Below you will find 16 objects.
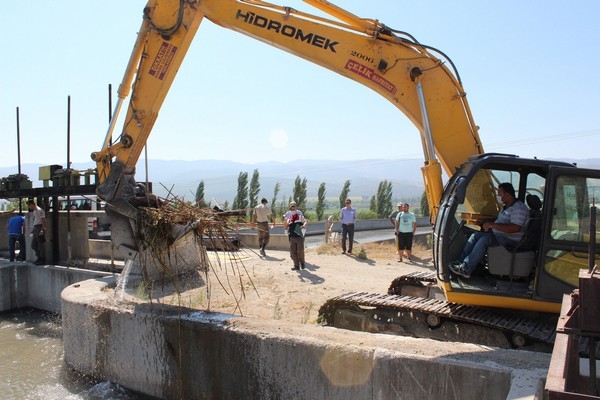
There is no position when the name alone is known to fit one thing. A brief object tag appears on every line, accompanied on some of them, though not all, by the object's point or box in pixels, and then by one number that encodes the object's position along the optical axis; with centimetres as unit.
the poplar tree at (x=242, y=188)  4809
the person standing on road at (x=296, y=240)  1184
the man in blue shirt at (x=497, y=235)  593
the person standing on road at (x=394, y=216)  1358
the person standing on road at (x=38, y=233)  1256
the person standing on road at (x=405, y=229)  1318
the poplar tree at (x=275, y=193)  4781
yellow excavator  559
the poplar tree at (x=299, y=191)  4539
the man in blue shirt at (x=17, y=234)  1330
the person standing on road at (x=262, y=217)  1399
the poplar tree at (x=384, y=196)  5103
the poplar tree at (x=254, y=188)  4828
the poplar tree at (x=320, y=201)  4433
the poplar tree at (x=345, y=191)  4575
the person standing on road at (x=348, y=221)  1442
